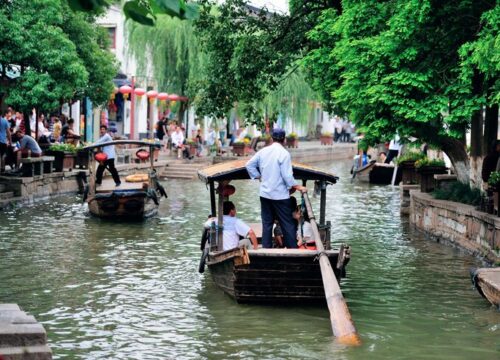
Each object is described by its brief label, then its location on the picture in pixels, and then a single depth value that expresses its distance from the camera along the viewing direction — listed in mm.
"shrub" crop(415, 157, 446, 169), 22656
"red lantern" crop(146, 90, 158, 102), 43562
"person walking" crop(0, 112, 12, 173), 26120
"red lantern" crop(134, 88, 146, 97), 42688
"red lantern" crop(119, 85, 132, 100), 41688
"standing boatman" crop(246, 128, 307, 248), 13219
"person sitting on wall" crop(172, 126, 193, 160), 39719
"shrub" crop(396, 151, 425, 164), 25891
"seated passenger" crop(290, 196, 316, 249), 13836
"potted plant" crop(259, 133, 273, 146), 44825
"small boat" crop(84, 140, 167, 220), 22391
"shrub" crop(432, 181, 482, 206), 18922
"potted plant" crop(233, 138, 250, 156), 42588
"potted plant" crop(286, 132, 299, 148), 50875
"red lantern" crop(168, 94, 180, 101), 43625
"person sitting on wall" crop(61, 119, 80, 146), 33344
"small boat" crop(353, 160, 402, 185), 35531
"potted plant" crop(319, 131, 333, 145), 57750
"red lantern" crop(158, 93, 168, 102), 43031
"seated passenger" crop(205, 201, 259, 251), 13922
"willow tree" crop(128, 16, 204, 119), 43719
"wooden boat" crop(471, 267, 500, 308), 12445
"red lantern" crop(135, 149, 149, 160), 26562
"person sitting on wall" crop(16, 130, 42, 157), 26656
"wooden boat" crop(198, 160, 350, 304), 12508
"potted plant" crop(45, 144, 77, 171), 28734
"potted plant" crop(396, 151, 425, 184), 25766
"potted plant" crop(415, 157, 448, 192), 22547
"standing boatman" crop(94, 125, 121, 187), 24336
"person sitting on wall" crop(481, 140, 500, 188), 18578
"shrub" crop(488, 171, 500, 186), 15945
